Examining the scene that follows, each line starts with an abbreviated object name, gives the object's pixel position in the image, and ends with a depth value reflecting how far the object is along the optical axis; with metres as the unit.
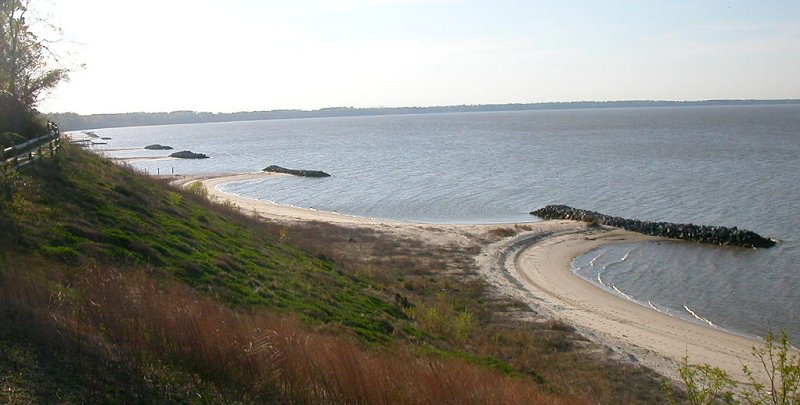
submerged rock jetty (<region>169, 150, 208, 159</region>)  125.12
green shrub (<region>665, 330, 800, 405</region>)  8.62
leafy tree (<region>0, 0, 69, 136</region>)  29.03
